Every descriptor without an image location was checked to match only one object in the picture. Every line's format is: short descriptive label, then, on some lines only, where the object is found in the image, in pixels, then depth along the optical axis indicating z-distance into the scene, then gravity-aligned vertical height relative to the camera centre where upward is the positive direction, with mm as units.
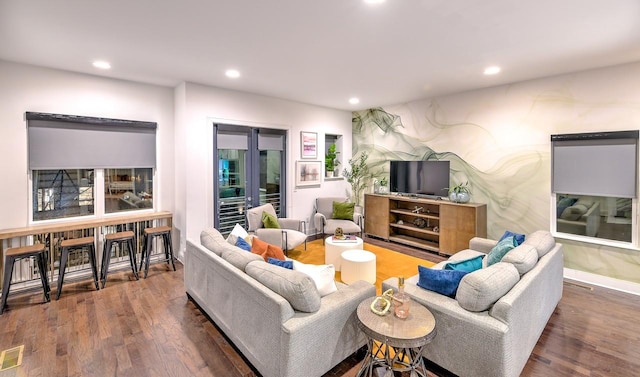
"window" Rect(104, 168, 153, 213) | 4430 -69
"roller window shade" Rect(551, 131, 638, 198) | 3711 +247
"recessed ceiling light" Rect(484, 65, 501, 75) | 3879 +1539
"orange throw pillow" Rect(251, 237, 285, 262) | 2982 -677
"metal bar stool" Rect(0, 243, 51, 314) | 3262 -865
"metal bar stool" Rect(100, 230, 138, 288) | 3920 -831
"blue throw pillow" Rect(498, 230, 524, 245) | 3308 -608
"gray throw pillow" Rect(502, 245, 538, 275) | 2508 -645
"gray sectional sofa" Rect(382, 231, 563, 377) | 1964 -949
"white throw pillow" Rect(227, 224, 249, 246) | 3266 -573
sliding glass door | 5039 +245
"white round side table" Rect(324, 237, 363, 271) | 4328 -949
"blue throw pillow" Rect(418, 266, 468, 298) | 2330 -772
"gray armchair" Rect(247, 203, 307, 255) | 4625 -762
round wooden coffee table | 1843 -949
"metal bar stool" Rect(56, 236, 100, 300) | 3590 -814
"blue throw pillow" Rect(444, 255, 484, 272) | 2553 -712
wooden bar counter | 3598 -659
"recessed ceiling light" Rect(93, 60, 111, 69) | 3636 +1516
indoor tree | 6863 +216
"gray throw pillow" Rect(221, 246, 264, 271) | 2590 -658
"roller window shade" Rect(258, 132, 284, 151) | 5484 +814
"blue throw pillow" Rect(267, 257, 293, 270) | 2555 -688
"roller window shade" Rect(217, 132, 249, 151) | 4984 +760
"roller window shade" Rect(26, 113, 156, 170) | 3795 +596
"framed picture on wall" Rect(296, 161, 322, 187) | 6027 +240
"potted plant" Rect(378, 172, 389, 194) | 6293 -41
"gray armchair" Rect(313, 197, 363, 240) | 5508 -712
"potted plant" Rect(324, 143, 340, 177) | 6723 +553
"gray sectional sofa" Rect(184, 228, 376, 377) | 1979 -969
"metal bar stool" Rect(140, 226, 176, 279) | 4258 -870
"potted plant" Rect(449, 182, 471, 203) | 5071 -159
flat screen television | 5449 +131
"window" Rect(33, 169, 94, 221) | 3915 -116
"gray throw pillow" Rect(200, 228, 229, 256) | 3004 -604
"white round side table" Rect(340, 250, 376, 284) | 3719 -1065
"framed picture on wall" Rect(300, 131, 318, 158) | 6097 +843
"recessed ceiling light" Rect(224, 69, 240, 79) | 4035 +1556
